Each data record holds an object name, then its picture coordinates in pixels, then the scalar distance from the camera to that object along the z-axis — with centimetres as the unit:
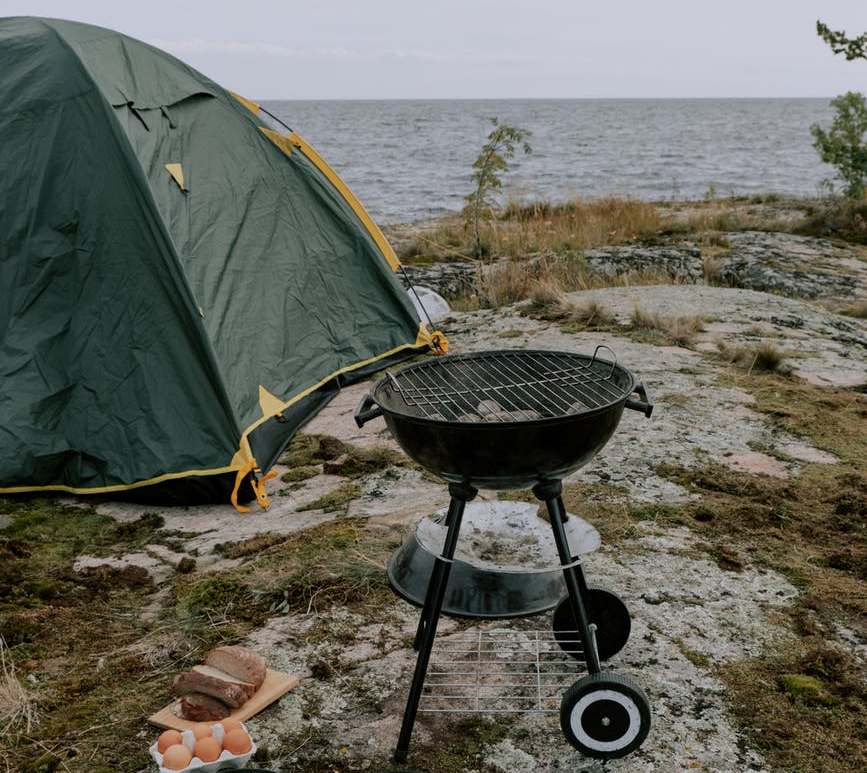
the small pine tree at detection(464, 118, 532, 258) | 967
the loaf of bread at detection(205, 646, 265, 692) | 290
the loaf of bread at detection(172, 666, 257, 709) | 283
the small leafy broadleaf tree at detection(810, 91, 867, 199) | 1272
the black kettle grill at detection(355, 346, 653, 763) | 255
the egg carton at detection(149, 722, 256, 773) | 252
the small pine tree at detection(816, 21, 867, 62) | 1145
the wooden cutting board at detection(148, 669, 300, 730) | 282
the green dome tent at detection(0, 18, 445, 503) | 488
